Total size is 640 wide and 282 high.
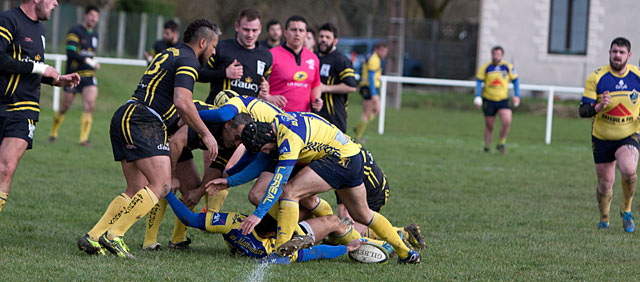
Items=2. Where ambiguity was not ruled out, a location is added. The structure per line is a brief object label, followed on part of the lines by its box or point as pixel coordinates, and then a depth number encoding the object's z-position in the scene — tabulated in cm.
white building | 6153
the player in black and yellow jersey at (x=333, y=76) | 2045
